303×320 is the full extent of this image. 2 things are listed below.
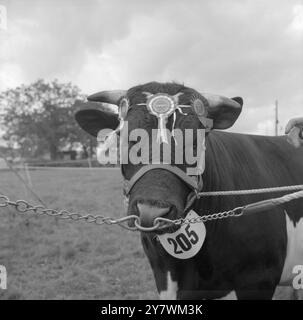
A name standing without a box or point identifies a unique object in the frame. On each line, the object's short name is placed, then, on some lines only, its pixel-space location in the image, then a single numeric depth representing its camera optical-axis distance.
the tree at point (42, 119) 57.34
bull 2.58
